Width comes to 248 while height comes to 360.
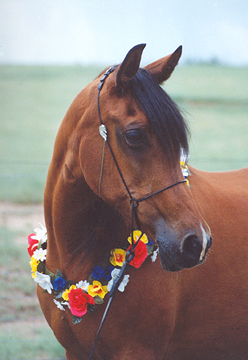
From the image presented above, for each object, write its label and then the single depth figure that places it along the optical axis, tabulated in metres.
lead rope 4.20
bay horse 4.18
